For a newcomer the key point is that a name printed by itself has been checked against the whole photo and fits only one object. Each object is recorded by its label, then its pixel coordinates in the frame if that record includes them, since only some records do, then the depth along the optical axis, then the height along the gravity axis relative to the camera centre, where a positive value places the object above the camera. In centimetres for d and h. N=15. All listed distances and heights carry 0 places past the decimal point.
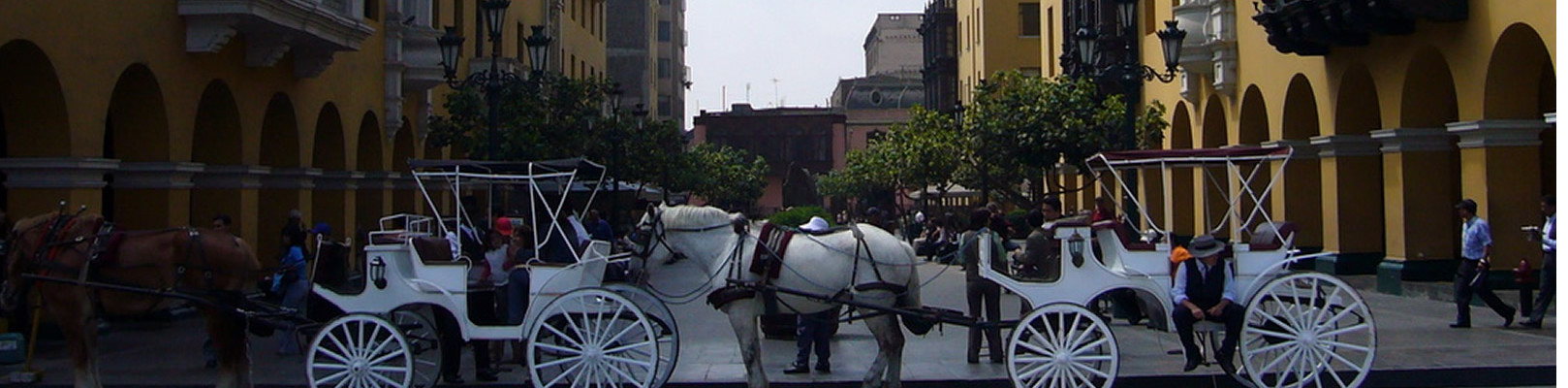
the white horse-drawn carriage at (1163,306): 1063 -59
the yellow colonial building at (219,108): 1639 +162
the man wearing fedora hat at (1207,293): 1112 -51
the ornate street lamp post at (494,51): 2161 +254
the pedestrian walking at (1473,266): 1570 -45
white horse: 1141 -27
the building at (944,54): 6888 +774
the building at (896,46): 12469 +1479
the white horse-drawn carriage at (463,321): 1091 -69
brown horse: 1151 -34
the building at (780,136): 11175 +651
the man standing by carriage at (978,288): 1355 -57
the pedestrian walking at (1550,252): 1478 -29
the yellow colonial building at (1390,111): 1778 +156
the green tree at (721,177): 6041 +233
